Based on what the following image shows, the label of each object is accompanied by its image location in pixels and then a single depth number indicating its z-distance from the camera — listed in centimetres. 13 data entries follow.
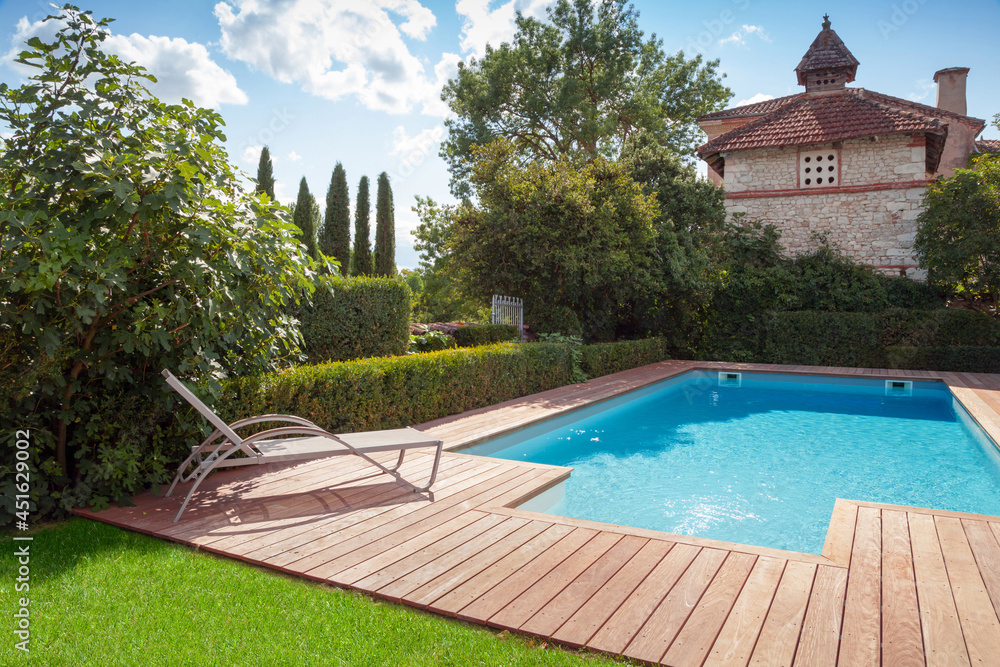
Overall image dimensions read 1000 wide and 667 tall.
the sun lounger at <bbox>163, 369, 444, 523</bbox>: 383
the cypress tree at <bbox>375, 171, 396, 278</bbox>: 2311
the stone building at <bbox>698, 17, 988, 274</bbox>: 1739
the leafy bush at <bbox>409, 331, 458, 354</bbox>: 1055
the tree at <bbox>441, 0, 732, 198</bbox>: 2278
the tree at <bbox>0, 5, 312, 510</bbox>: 353
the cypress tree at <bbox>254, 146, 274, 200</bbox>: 2166
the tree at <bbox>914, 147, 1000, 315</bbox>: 1423
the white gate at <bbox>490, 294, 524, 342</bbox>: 1298
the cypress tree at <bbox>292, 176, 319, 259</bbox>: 2025
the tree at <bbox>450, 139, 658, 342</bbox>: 1272
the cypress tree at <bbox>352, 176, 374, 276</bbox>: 2220
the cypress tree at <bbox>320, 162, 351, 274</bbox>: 2152
